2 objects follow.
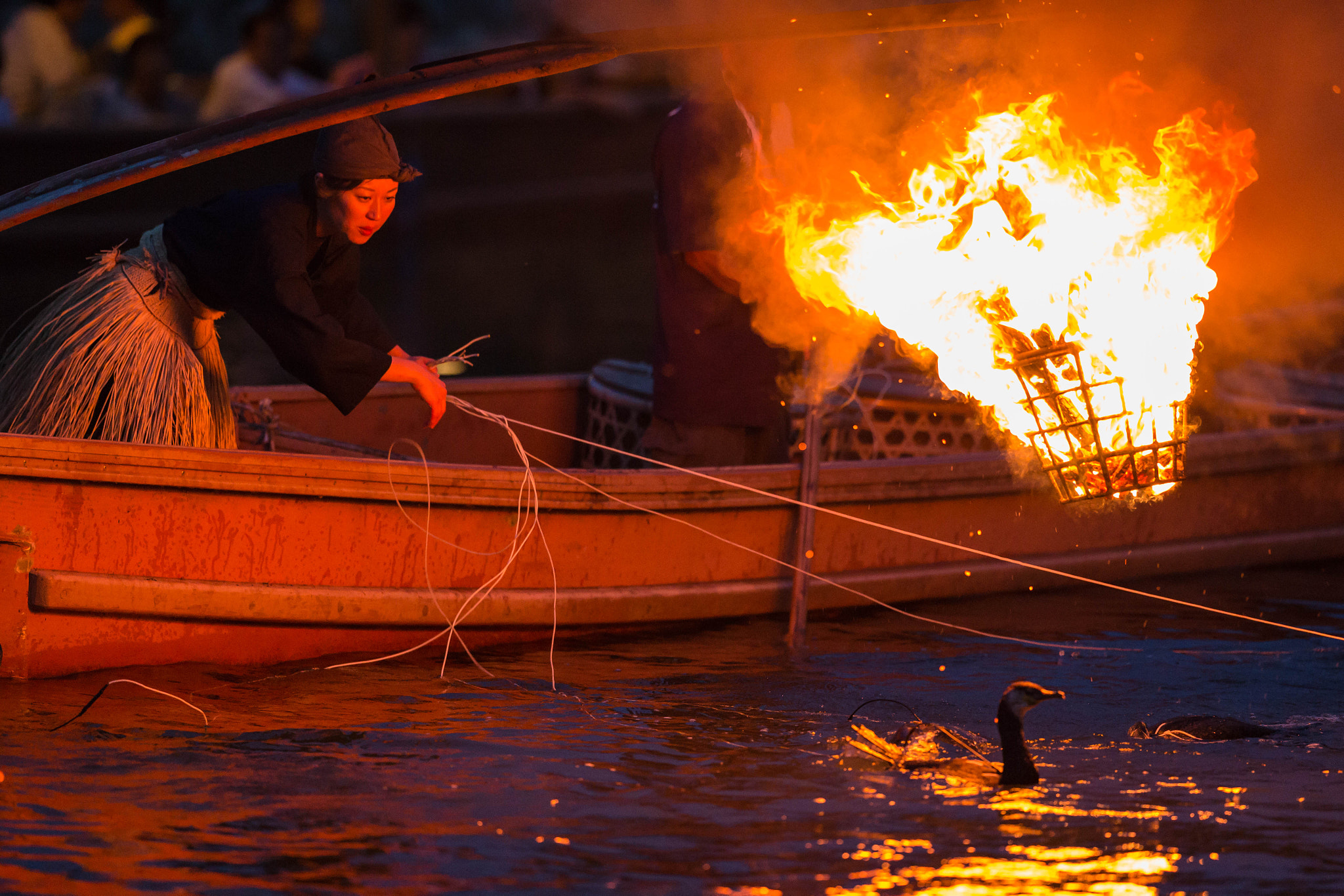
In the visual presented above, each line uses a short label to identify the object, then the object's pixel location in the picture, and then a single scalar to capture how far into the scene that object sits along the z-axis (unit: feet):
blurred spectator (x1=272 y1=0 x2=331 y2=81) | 105.80
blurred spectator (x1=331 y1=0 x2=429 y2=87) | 116.98
